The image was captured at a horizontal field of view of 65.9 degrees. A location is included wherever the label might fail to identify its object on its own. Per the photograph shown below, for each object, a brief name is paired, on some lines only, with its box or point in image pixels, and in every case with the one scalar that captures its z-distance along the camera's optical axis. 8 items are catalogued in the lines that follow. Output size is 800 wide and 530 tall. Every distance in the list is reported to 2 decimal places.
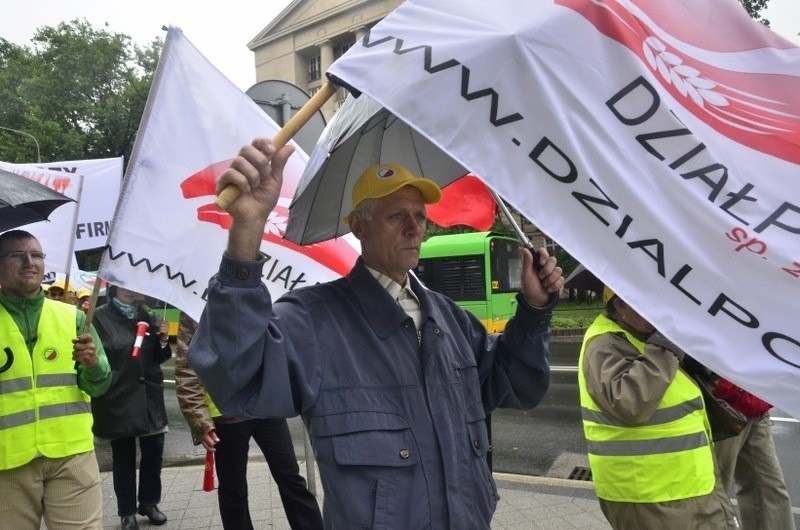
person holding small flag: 4.54
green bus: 16.25
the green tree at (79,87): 28.95
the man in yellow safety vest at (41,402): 3.08
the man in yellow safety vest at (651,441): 2.47
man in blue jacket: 1.50
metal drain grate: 5.73
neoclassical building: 42.28
